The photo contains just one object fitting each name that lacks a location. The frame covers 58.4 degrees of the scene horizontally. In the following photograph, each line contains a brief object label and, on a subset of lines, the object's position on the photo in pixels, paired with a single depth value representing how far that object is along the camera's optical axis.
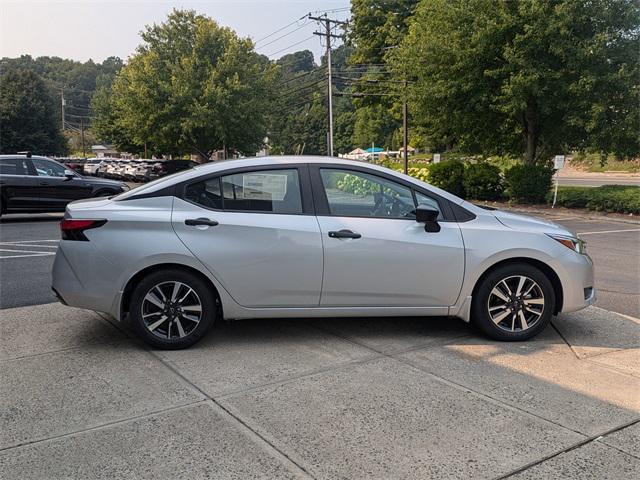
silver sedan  4.51
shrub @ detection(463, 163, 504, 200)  21.20
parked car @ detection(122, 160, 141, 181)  36.97
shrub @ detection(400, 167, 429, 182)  23.25
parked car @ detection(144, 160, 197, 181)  33.41
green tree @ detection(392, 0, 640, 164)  17.08
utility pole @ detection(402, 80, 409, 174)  26.50
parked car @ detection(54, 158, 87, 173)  41.83
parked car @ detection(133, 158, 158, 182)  35.03
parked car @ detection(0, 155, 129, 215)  13.57
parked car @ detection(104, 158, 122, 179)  40.52
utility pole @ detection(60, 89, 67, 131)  90.25
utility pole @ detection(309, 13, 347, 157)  34.59
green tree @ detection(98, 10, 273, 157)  31.48
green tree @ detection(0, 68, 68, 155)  56.66
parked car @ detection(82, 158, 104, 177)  43.19
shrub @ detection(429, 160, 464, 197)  22.00
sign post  18.37
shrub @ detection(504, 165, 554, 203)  19.58
